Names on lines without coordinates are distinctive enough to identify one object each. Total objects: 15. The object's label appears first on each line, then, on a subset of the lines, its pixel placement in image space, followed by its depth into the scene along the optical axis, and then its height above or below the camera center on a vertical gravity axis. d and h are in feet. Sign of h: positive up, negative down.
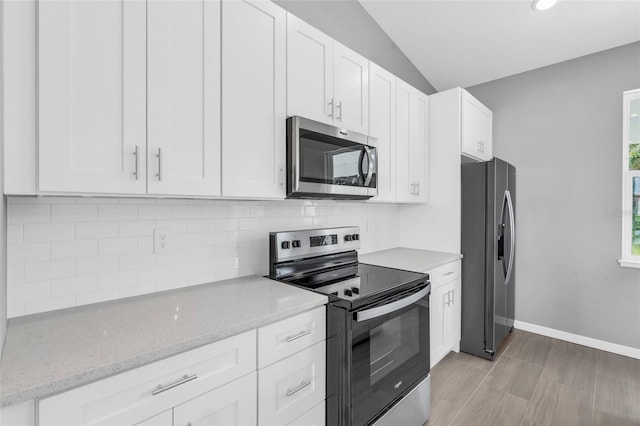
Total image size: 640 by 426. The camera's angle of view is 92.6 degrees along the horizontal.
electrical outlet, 4.84 -0.48
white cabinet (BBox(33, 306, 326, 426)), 2.68 -1.89
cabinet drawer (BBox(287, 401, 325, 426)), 4.36 -3.05
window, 8.87 +0.99
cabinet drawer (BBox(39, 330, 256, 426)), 2.61 -1.74
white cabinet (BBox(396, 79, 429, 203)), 8.34 +1.95
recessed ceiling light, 7.62 +5.25
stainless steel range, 4.61 -1.95
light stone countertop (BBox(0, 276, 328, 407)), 2.58 -1.35
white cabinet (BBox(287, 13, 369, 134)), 5.50 +2.63
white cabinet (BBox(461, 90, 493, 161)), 9.36 +2.74
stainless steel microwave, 5.32 +0.96
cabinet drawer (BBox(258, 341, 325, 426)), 3.95 -2.45
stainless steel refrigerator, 8.51 -1.20
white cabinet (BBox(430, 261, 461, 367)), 7.61 -2.63
